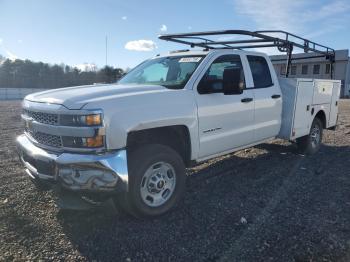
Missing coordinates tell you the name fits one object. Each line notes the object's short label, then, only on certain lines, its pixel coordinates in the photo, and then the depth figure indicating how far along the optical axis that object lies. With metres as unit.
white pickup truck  3.50
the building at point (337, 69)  50.34
